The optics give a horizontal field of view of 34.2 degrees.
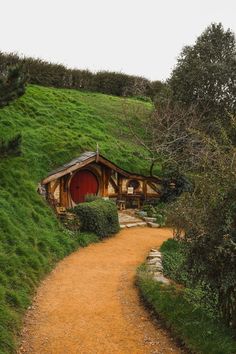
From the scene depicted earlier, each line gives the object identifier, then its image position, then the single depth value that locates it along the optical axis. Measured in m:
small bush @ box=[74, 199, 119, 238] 16.34
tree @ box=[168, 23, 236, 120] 27.08
